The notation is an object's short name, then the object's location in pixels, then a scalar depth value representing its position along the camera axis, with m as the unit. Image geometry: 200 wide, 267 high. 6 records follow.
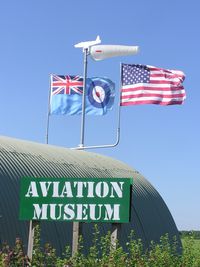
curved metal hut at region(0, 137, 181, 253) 19.14
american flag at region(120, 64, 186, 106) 29.42
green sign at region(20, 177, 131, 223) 12.74
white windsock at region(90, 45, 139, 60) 33.38
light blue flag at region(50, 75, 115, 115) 34.03
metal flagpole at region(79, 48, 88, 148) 32.72
